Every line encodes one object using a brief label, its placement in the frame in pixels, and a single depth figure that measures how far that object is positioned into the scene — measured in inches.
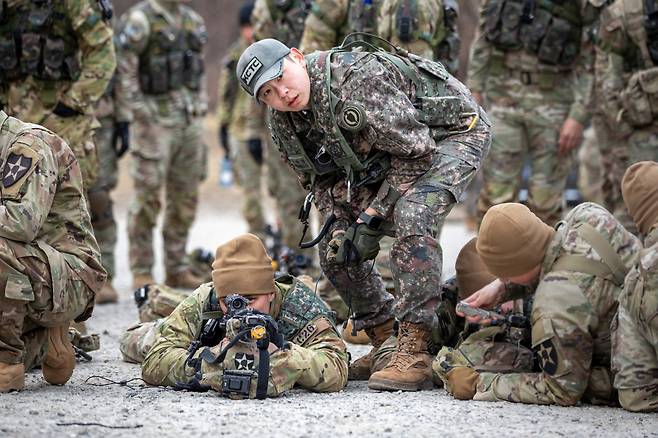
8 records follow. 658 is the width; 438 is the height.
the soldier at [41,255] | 428.5
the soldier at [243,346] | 436.8
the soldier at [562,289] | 413.1
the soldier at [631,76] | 650.2
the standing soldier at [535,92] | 684.1
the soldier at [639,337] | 397.1
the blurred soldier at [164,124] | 812.0
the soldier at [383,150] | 451.2
